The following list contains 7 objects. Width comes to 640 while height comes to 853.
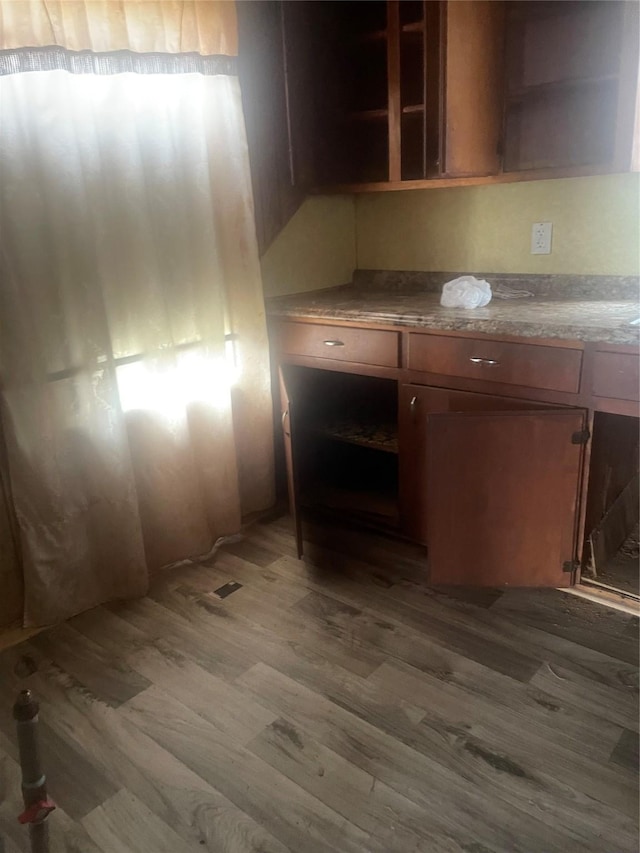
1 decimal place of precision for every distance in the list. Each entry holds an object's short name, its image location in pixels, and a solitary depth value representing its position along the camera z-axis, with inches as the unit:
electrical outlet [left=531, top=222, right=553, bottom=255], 98.0
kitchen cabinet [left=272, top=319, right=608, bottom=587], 78.8
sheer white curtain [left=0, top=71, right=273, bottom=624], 74.9
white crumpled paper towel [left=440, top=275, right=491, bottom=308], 93.4
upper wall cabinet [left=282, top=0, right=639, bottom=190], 84.8
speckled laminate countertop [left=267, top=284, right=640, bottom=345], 75.3
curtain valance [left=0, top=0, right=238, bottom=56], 68.5
